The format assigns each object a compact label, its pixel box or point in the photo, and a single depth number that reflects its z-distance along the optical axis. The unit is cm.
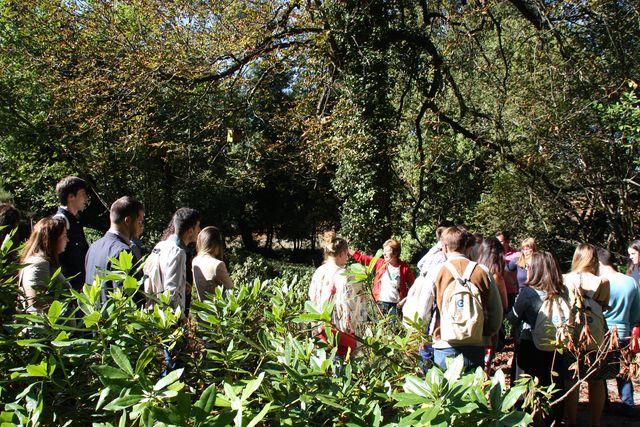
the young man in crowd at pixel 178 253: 403
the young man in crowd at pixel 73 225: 437
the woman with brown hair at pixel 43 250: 343
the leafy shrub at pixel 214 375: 145
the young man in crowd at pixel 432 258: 558
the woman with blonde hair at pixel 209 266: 442
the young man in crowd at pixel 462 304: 372
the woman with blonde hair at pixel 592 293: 419
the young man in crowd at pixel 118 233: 387
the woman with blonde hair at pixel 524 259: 634
